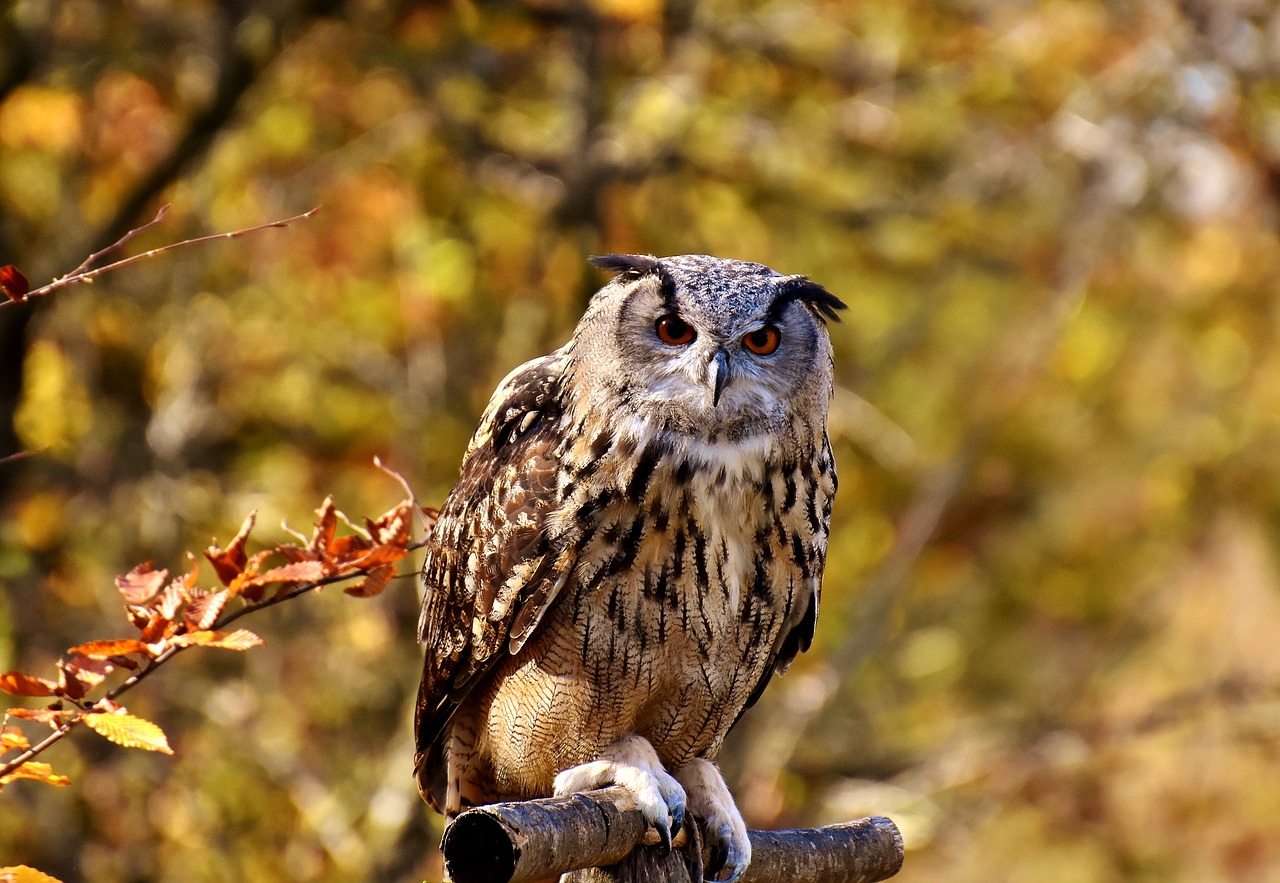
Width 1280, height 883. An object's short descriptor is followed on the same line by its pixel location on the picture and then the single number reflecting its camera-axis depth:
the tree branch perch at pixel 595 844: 11.72
